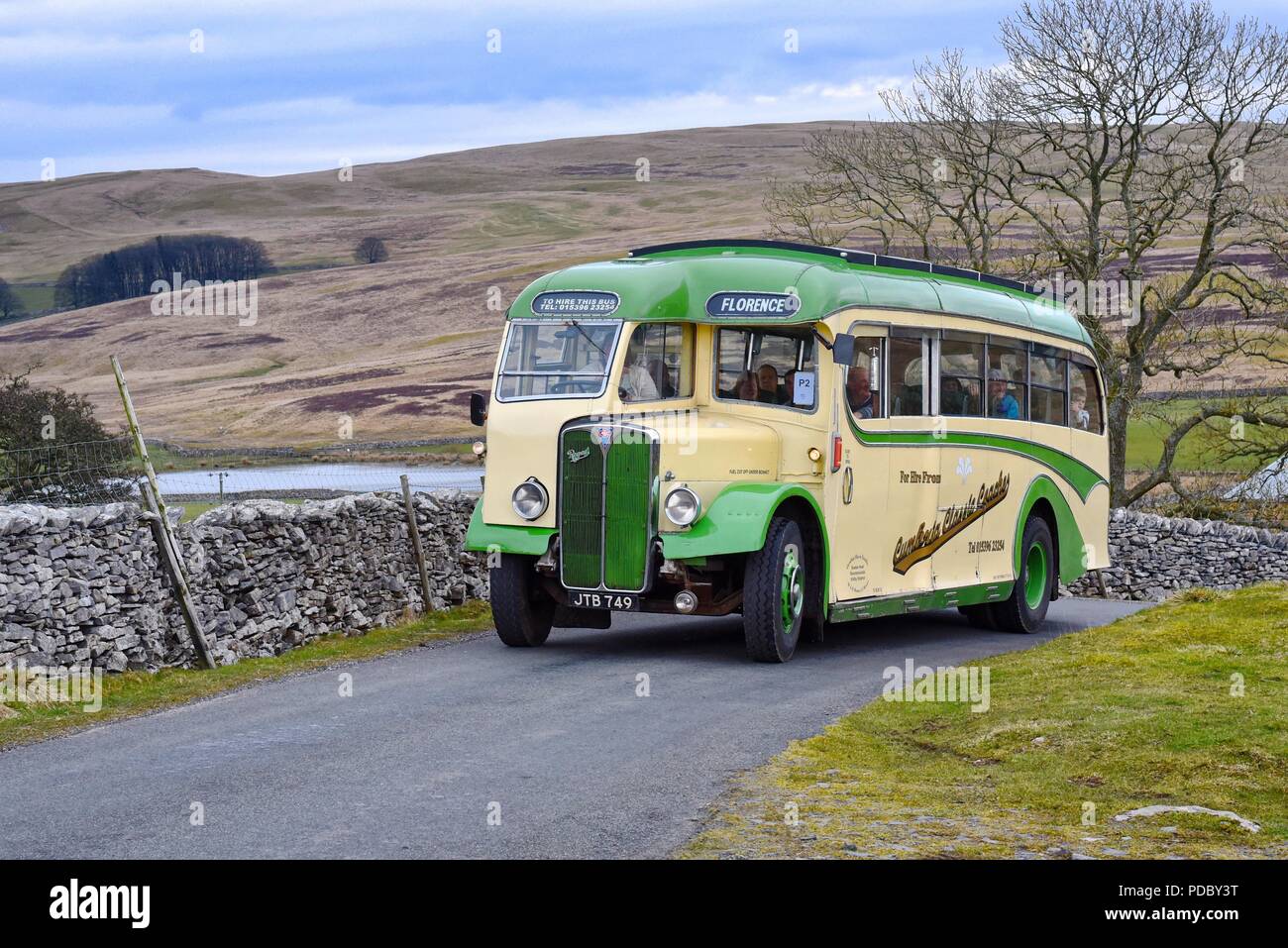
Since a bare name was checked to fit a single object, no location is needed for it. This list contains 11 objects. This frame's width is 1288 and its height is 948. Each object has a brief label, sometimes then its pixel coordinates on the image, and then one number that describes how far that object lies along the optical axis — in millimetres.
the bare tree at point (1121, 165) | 38594
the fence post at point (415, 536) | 18938
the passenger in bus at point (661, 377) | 15484
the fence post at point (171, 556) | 14688
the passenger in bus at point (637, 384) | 15281
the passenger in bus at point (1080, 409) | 21250
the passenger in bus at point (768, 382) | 15648
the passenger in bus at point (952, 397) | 17625
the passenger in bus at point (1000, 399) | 18750
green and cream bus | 14891
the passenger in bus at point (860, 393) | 15953
